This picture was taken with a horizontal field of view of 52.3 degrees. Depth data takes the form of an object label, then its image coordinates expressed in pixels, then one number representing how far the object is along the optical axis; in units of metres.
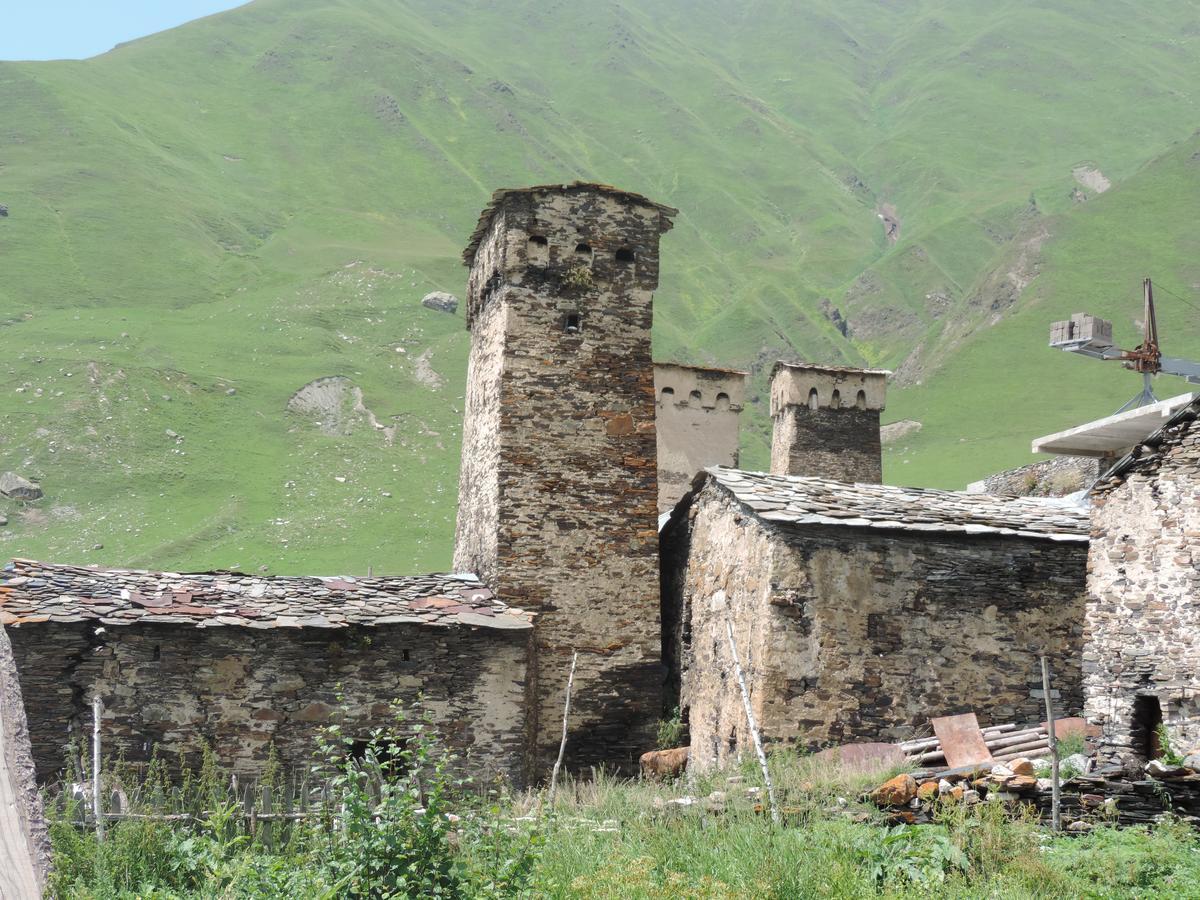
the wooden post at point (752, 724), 9.80
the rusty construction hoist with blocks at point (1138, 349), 24.16
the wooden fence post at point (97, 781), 9.42
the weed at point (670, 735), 16.17
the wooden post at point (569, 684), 14.56
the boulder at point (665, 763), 15.34
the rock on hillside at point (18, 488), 47.19
